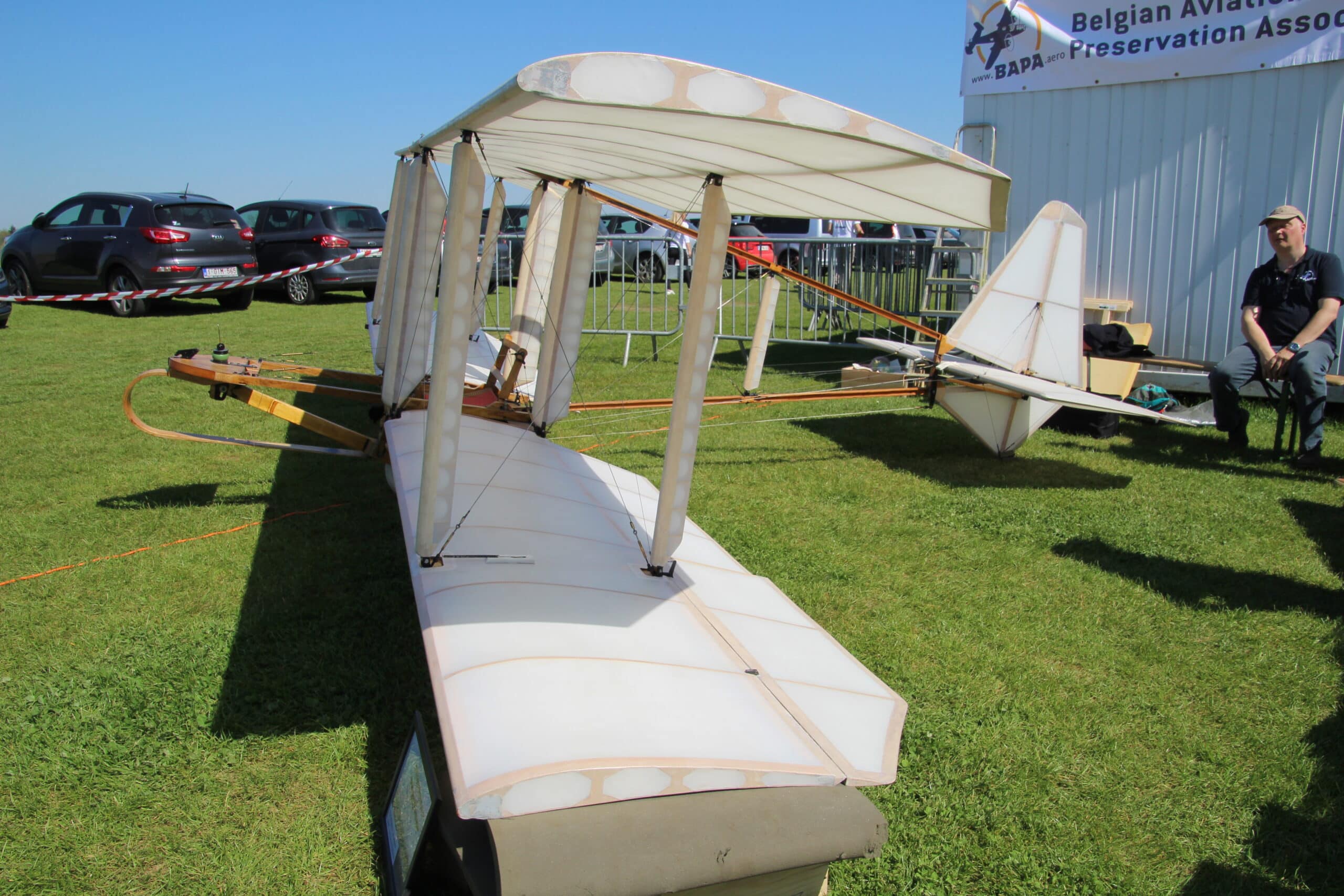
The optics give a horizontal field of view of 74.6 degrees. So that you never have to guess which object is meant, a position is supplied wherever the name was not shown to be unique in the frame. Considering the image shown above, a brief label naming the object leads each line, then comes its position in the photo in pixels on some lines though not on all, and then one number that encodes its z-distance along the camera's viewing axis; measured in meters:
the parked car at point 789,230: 14.98
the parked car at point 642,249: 17.11
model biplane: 2.05
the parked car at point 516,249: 13.12
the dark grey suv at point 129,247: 14.54
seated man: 6.64
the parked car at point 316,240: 17.00
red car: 12.35
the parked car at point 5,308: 13.82
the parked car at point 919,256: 10.63
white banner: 8.06
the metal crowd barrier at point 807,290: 10.99
